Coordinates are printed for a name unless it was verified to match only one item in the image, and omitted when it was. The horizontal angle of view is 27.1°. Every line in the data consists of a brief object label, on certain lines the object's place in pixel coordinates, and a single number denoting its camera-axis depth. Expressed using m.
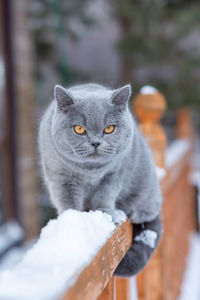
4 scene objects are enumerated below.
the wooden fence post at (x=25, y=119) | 4.23
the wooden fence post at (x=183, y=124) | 5.00
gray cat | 1.41
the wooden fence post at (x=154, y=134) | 2.09
